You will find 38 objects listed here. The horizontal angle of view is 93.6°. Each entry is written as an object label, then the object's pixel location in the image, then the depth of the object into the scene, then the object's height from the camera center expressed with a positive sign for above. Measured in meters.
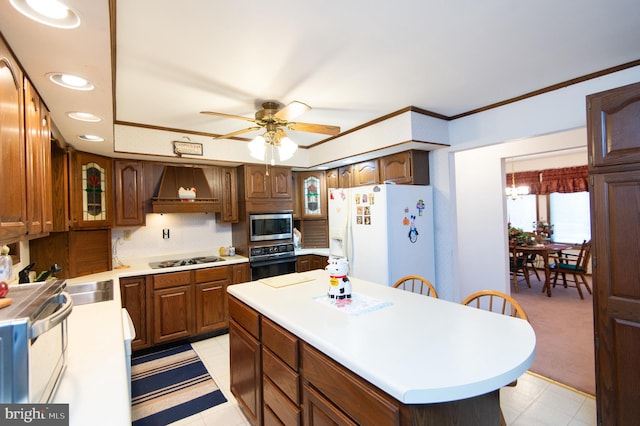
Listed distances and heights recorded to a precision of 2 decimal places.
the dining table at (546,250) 4.95 -0.74
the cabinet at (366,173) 3.66 +0.50
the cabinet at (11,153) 1.08 +0.28
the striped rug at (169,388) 2.25 -1.44
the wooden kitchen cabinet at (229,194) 3.99 +0.31
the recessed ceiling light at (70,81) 1.46 +0.72
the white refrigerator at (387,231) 2.96 -0.20
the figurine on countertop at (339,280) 1.76 -0.39
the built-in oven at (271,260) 3.83 -0.58
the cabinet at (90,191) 2.96 +0.32
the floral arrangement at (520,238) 5.63 -0.57
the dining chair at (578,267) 4.87 -1.02
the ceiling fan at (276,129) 2.32 +0.71
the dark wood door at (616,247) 1.68 -0.25
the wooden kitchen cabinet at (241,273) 3.68 -0.70
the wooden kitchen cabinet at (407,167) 3.25 +0.49
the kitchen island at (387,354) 0.96 -0.54
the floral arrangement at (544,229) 6.38 -0.46
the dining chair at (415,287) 2.98 -0.75
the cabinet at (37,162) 1.41 +0.32
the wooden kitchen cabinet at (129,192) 3.31 +0.32
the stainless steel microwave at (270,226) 3.92 -0.14
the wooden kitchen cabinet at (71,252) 2.82 -0.29
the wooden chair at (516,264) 5.50 -1.03
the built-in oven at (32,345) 0.77 -0.35
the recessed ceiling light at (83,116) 1.97 +0.72
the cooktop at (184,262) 3.46 -0.52
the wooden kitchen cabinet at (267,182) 3.91 +0.46
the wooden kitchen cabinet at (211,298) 3.45 -0.94
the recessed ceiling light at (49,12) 0.98 +0.72
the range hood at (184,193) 3.50 +0.31
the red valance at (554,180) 6.01 +0.58
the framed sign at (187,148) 3.32 +0.80
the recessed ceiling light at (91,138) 2.52 +0.72
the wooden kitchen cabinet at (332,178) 4.32 +0.53
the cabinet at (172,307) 3.22 -0.96
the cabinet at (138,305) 3.06 -0.87
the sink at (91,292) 2.49 -0.61
